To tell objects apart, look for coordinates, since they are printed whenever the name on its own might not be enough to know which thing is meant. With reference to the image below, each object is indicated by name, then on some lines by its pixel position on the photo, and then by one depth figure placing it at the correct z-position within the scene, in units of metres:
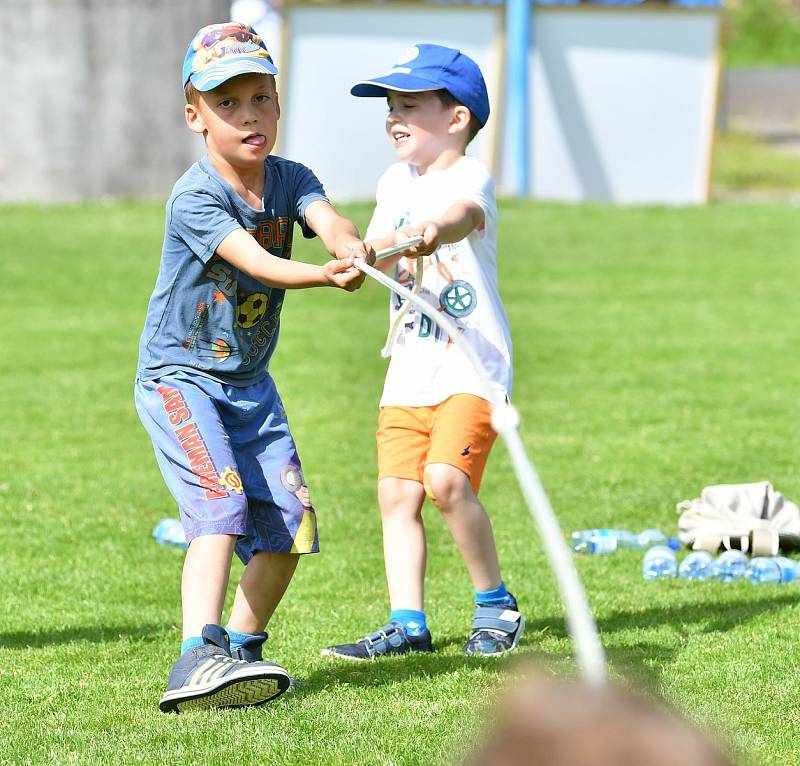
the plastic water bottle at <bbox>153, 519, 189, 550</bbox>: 11.62
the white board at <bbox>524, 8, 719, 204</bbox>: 34.41
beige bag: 11.34
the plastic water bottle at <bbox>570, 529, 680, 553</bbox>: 11.45
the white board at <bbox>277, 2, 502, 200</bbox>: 33.28
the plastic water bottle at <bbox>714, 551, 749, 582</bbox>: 10.77
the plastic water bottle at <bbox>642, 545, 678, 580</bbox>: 10.84
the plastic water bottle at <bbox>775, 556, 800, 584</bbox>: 10.64
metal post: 33.78
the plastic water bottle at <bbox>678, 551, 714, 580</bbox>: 10.84
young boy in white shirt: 8.91
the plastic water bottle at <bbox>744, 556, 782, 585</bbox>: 10.63
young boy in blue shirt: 7.67
